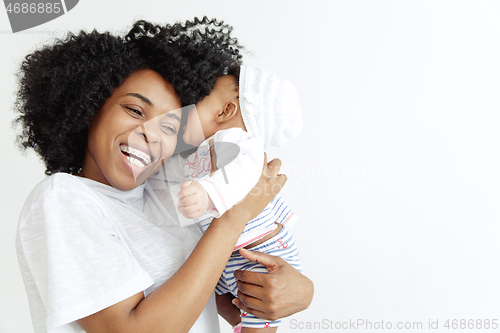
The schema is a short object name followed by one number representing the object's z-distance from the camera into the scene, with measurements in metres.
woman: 0.82
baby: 1.02
